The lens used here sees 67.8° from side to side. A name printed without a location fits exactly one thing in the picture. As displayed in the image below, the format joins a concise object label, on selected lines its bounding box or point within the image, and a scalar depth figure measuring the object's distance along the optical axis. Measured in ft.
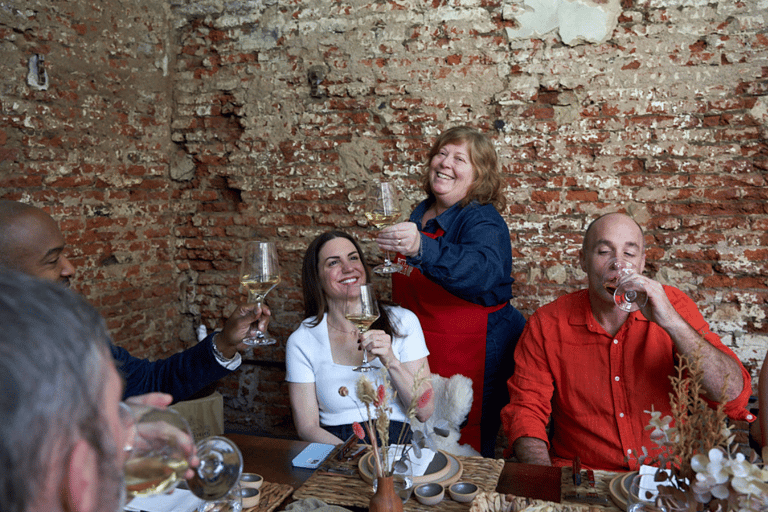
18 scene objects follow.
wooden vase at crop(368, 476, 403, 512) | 4.13
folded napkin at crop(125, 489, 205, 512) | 4.44
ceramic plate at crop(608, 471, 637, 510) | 4.50
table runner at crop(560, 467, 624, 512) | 4.55
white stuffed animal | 7.33
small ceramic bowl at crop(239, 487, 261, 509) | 4.59
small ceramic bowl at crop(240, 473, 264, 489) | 4.86
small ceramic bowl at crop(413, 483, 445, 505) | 4.61
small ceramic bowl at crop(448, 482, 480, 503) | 4.65
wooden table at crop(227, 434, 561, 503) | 4.92
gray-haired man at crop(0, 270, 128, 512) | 1.64
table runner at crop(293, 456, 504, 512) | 4.65
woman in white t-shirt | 7.30
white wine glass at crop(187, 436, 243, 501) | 2.85
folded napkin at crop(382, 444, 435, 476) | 5.01
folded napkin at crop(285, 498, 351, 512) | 4.45
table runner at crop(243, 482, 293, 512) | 4.61
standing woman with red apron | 8.21
